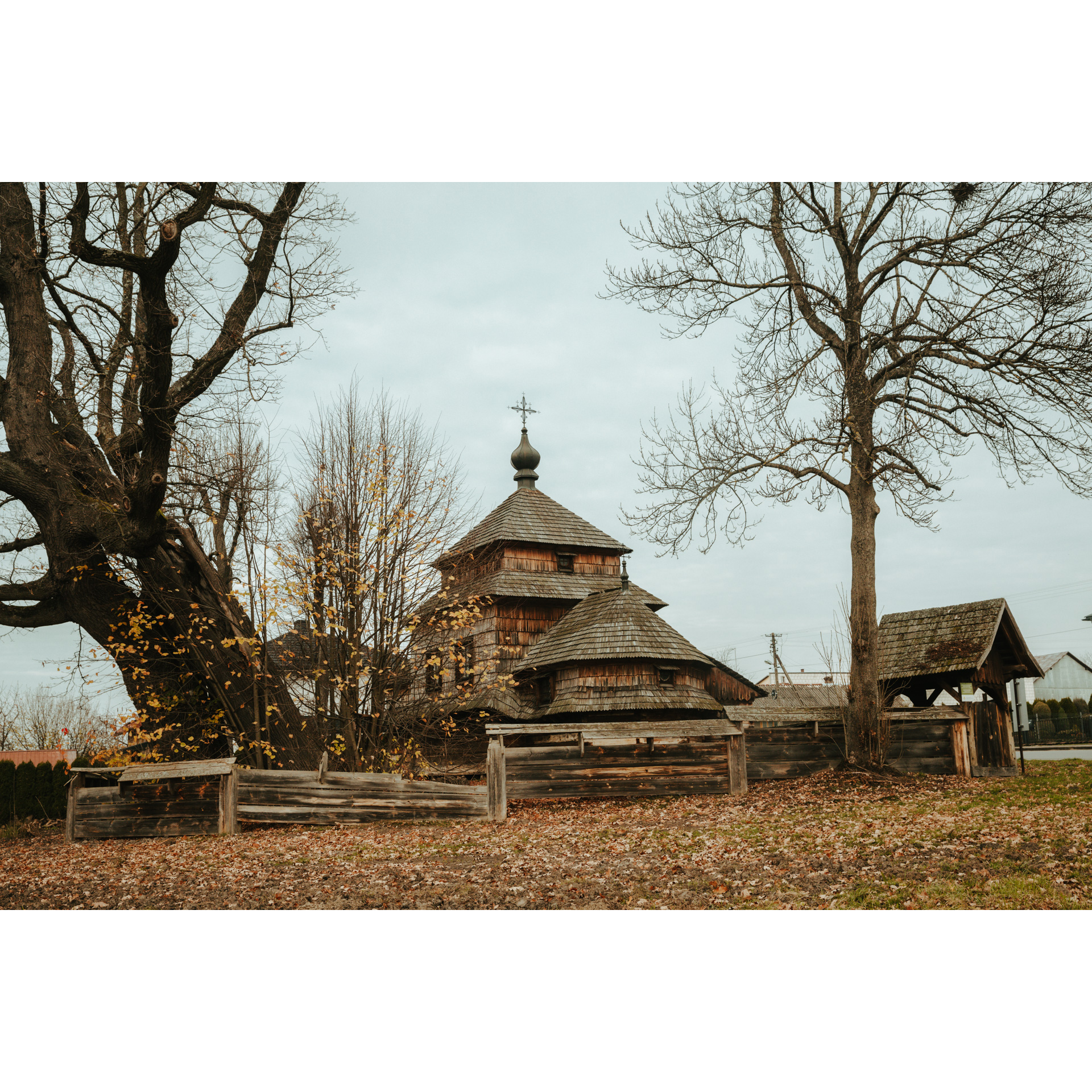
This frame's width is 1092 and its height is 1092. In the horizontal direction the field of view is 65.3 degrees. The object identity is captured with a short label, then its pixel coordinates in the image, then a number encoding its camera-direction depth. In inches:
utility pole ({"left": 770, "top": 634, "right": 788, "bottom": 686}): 1716.3
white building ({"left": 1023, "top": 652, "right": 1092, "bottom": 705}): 1738.4
